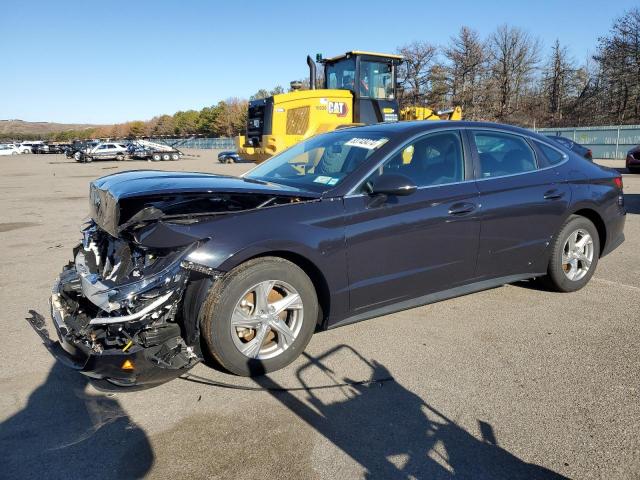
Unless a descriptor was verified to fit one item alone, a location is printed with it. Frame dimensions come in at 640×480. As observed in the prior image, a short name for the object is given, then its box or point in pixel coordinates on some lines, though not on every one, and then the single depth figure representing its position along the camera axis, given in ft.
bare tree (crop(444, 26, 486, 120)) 170.71
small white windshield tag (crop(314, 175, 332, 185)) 12.68
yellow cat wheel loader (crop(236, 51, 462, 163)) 40.09
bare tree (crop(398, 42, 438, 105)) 165.58
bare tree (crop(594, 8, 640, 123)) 140.56
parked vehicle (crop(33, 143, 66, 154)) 236.43
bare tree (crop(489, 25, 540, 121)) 178.29
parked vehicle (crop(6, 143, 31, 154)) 242.58
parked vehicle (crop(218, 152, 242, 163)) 119.34
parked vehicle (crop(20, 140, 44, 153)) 244.63
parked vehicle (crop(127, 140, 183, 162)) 141.49
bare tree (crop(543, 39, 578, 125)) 172.14
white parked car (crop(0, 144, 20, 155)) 233.02
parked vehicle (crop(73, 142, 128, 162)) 141.38
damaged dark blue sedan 9.87
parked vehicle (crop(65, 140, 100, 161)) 143.53
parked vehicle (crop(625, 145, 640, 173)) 56.25
